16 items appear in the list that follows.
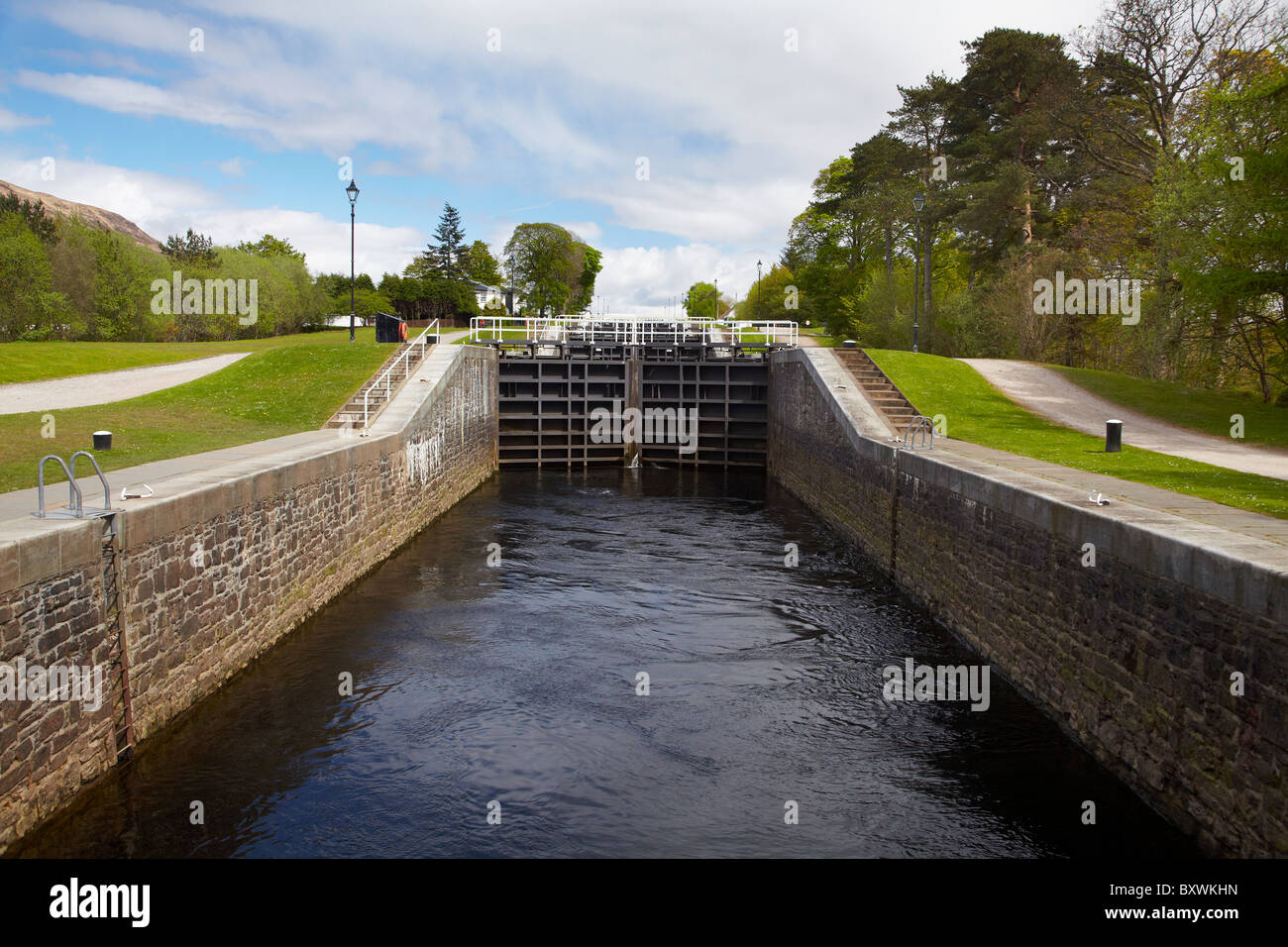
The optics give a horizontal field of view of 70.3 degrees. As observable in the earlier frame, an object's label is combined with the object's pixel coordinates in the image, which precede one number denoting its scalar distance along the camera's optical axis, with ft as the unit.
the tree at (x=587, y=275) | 371.97
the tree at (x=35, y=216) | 197.47
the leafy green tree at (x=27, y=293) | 158.71
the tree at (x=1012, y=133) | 120.26
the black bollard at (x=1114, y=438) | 48.21
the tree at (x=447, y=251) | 306.35
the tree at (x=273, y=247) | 315.99
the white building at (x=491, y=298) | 286.05
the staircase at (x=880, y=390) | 65.36
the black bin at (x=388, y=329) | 98.78
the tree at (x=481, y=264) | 304.09
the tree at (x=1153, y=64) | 86.58
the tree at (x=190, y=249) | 253.73
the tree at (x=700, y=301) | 458.09
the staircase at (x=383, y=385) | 61.16
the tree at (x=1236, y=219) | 59.52
